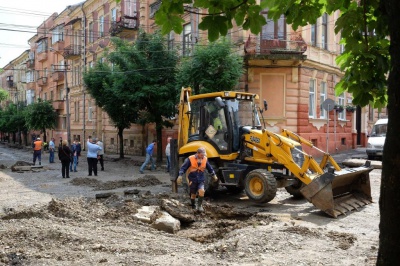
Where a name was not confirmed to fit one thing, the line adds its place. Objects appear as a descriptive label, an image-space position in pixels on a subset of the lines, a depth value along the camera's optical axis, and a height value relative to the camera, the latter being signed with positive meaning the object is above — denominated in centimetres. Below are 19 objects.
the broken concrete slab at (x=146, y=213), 786 -176
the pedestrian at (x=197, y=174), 910 -113
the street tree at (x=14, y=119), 5034 +55
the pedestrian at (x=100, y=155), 1845 -143
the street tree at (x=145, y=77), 2091 +232
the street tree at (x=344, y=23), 389 +96
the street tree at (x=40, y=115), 4003 +79
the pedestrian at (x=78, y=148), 2086 -125
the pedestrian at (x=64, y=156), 1700 -133
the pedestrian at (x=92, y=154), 1698 -126
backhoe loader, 918 -84
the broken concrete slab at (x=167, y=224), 737 -179
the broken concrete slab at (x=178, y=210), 802 -171
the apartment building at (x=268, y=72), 1992 +268
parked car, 1909 -77
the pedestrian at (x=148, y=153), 1859 -133
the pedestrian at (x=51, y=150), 2516 -161
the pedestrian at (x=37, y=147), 2294 -130
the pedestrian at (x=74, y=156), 1980 -157
